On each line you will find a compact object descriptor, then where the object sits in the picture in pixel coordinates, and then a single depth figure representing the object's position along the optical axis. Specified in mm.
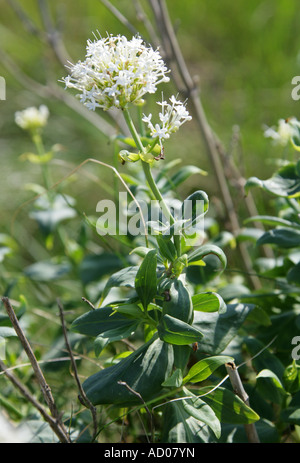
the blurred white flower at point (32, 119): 886
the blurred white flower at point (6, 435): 504
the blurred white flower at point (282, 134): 770
